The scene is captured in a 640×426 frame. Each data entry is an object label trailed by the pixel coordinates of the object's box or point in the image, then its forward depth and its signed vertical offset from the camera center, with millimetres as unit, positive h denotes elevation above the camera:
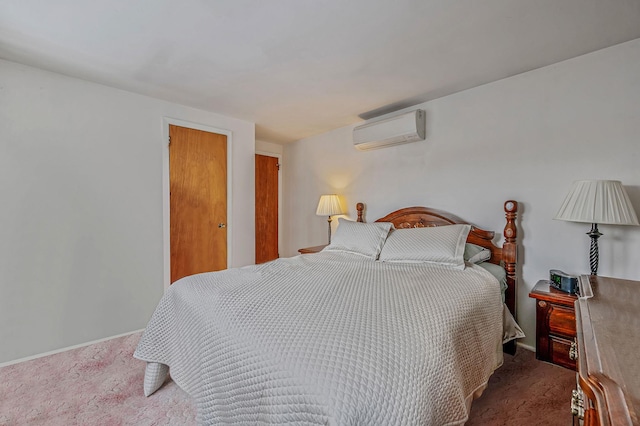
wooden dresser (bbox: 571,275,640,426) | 539 -382
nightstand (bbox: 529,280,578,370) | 1833 -780
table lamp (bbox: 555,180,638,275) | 1642 +29
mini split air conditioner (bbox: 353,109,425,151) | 2777 +841
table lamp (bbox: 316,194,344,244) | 3514 +43
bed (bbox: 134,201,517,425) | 846 -508
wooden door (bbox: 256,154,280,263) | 4457 +22
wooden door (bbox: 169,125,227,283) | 2957 +96
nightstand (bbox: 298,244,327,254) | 3333 -496
